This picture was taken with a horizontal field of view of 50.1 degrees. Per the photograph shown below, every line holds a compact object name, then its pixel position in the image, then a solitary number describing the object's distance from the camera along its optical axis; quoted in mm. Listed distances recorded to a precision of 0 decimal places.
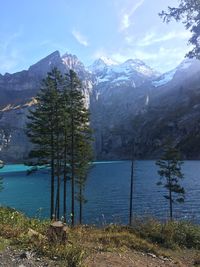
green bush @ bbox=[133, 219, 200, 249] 8036
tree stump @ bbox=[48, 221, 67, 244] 5916
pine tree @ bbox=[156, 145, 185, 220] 32736
